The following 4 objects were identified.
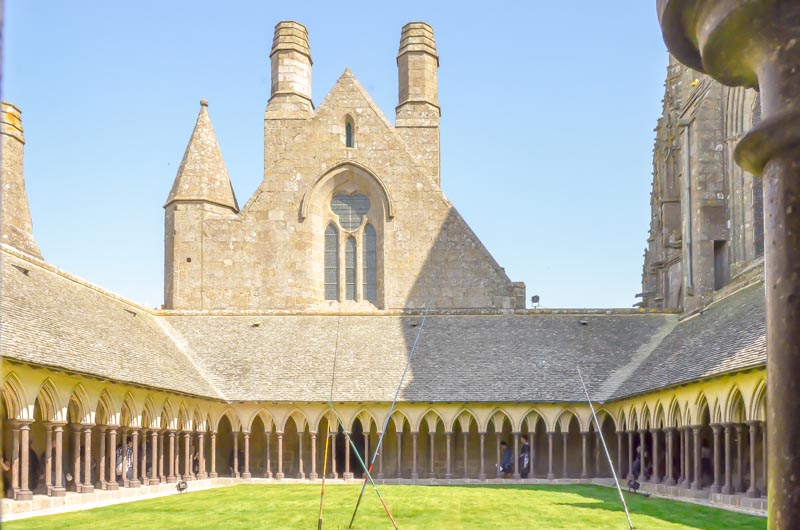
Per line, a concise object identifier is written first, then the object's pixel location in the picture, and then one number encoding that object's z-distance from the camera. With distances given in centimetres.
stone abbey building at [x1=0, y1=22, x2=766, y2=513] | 2336
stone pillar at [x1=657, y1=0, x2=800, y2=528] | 196
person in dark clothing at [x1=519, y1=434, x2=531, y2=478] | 3269
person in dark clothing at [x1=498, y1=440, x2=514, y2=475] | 3244
